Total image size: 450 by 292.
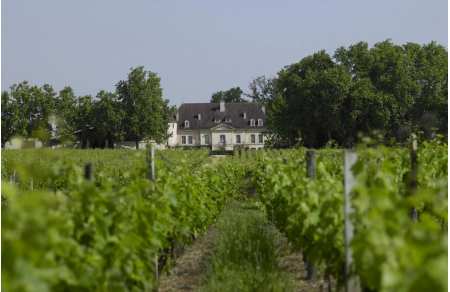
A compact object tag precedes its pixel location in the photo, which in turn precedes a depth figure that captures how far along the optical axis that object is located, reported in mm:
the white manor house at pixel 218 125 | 145345
